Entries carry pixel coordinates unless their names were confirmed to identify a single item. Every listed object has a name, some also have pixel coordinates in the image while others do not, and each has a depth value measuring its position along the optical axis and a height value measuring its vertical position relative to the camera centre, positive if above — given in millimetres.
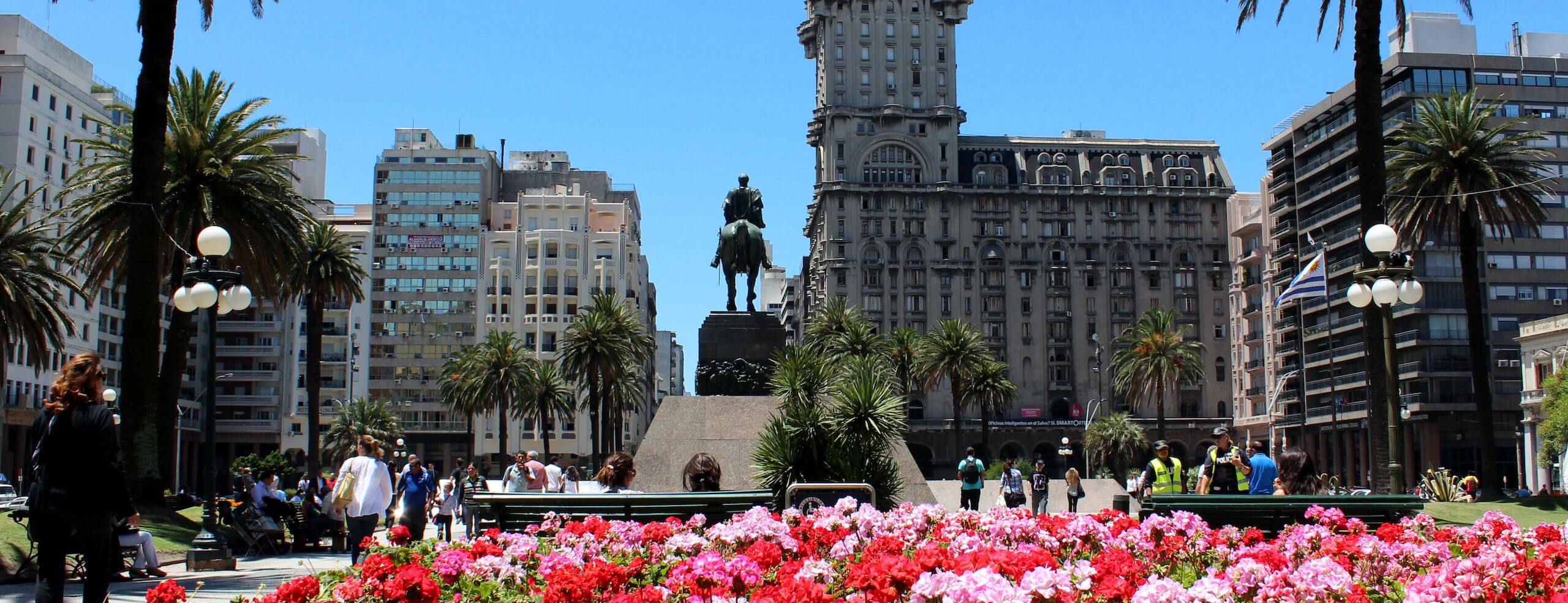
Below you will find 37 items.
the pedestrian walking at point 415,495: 17656 -680
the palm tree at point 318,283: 54906 +6908
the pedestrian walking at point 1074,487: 33156 -1124
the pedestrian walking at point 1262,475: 16688 -423
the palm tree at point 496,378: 80875 +3885
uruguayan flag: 34125 +3868
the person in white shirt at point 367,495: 15227 -573
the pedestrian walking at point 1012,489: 29156 -1020
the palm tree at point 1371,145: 23422 +5139
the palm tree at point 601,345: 68562 +4939
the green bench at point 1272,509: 13742 -696
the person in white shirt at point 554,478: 22953 -609
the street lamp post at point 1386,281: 19016 +2307
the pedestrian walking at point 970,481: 27047 -777
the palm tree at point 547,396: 84438 +2943
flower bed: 6260 -714
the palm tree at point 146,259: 24031 +3276
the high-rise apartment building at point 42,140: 74125 +17189
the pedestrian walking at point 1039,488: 31750 -1091
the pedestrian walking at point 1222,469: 17719 -368
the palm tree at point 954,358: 81125 +4967
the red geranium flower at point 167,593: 6277 -691
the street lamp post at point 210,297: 18969 +2223
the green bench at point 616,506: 14070 -654
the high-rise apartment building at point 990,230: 120000 +18999
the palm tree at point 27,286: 39281 +4654
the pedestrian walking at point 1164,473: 19703 -475
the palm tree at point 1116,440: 89875 +50
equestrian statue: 29000 +4318
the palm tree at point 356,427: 98875 +1209
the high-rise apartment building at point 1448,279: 79562 +9555
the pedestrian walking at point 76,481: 10039 -268
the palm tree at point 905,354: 80500 +5205
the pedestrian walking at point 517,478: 22000 -579
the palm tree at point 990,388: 85312 +3371
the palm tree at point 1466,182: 40406 +8013
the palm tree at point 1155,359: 81250 +4951
